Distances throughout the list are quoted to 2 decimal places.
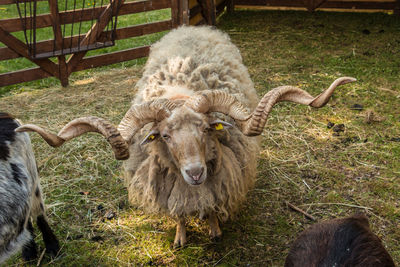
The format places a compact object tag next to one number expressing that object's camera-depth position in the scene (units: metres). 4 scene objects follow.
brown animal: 2.17
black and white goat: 2.60
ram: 2.69
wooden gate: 6.09
